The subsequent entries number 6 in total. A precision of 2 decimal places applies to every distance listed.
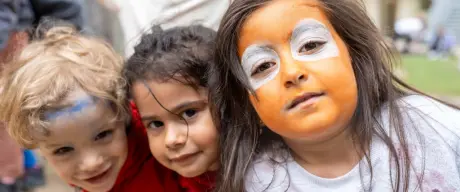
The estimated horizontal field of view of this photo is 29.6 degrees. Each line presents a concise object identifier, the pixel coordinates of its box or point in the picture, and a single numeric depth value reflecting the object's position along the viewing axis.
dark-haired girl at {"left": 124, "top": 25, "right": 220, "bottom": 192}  0.98
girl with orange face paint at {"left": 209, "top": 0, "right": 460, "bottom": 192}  0.88
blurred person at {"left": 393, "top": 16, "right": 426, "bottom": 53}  9.59
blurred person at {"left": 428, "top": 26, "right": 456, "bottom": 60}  8.75
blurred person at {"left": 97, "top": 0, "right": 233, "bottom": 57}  1.20
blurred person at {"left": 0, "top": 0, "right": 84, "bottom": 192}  1.15
